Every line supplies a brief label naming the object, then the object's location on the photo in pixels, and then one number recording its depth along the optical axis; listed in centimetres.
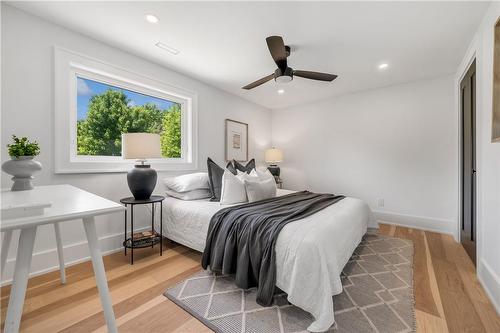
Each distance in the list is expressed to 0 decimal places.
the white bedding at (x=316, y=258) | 130
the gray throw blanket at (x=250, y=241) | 152
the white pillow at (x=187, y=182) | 262
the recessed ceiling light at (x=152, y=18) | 189
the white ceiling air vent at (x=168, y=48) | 234
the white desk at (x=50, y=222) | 76
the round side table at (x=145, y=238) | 219
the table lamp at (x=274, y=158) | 450
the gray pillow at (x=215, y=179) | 261
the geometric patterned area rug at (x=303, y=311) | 135
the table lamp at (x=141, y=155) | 212
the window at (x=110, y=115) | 208
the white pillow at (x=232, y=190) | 235
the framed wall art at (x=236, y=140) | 391
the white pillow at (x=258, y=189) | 241
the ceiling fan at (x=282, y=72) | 189
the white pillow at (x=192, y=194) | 261
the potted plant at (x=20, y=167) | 131
